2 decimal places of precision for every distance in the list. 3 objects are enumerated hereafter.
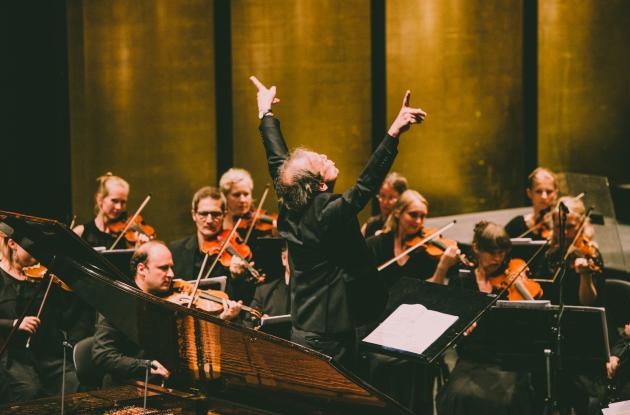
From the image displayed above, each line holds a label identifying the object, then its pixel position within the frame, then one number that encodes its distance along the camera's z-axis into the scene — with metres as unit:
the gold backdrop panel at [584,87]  15.31
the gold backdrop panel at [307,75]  14.00
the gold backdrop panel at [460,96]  14.85
